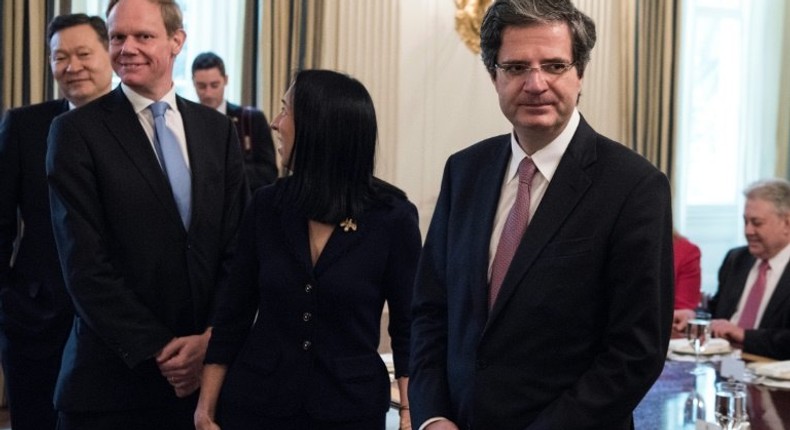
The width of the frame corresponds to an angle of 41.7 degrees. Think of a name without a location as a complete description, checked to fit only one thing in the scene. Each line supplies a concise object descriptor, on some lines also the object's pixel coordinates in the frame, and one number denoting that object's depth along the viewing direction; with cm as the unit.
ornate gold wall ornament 659
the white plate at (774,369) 333
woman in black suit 226
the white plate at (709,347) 378
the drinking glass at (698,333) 358
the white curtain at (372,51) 611
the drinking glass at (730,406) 256
